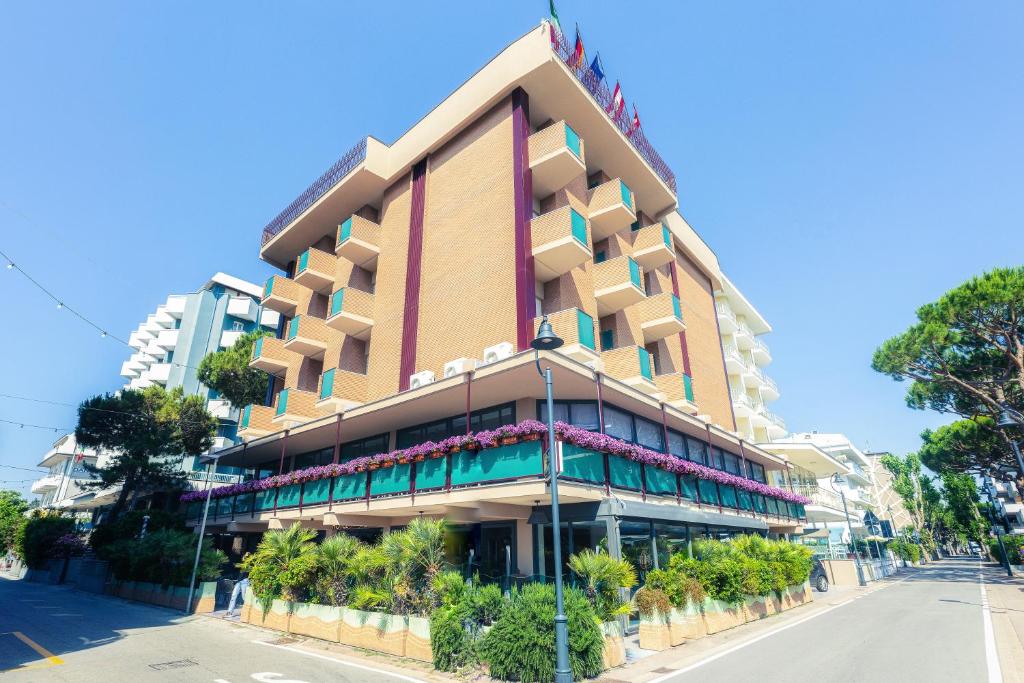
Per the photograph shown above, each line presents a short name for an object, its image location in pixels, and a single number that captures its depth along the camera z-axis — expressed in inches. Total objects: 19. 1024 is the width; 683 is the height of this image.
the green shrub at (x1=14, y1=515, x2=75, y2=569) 1569.9
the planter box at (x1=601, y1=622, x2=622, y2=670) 445.7
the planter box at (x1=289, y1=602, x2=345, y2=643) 587.5
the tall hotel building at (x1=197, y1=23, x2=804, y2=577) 673.0
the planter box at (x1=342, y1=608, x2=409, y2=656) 509.4
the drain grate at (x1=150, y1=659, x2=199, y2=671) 471.6
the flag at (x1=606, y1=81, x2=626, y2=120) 1030.8
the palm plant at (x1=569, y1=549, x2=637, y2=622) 491.5
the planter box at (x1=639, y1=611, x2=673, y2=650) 531.2
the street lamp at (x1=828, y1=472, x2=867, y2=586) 1367.4
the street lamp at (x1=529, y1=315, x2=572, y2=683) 370.6
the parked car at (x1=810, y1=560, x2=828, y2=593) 1152.2
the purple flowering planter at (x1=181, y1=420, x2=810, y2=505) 574.9
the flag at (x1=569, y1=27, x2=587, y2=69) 921.5
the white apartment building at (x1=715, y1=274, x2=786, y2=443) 1470.2
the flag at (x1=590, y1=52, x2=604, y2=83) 987.3
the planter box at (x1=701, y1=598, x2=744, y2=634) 613.6
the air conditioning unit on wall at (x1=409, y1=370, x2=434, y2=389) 809.5
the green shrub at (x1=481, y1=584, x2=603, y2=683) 404.8
